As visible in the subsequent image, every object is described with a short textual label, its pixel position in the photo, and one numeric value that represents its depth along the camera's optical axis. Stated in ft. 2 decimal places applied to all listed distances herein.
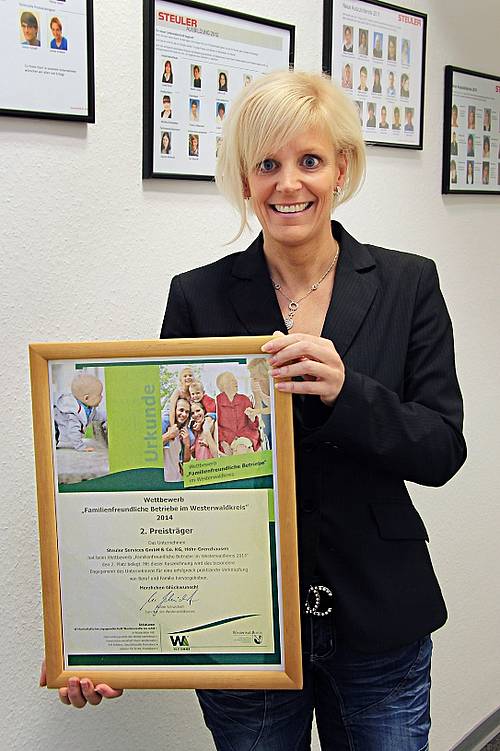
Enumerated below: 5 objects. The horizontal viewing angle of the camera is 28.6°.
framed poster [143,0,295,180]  6.39
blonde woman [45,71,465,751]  4.84
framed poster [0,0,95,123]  5.51
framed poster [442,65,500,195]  9.35
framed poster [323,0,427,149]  7.97
